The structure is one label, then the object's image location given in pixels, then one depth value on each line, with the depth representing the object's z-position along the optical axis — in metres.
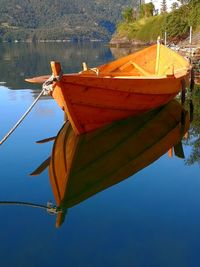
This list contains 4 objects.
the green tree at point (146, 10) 88.75
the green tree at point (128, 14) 92.88
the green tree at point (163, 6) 98.09
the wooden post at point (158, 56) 16.81
